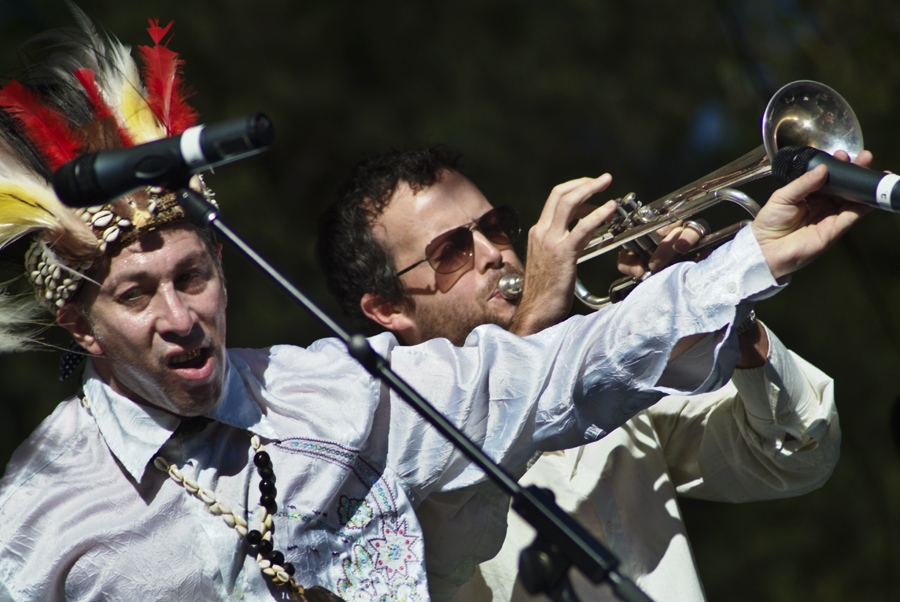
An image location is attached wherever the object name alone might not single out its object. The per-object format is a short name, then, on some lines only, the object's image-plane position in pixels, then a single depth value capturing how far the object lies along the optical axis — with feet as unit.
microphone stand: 21.36
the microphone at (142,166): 21.59
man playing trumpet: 23.05
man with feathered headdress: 22.21
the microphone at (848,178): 21.79
